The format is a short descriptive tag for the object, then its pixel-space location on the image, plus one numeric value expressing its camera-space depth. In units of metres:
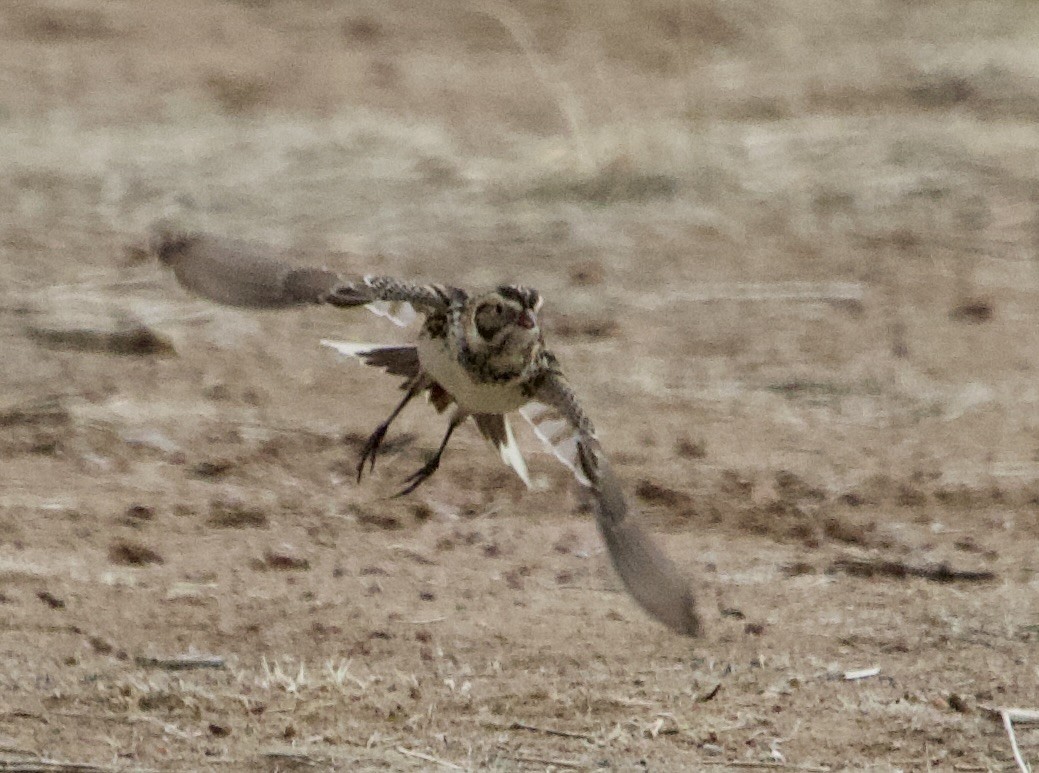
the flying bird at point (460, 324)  12.44
